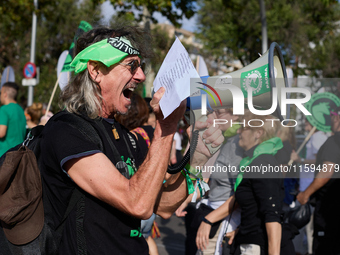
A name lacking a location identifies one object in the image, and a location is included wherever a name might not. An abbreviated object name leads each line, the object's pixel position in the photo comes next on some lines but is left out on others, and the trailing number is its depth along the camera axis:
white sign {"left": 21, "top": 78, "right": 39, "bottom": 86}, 11.48
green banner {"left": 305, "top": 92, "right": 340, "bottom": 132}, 4.27
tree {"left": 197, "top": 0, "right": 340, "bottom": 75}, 18.64
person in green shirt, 5.04
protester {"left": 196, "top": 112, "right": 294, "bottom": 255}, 2.74
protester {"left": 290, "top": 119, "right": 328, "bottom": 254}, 5.57
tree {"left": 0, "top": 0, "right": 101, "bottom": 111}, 22.69
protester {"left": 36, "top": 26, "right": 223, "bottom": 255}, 1.53
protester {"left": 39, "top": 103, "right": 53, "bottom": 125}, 5.93
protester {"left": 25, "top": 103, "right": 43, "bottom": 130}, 6.26
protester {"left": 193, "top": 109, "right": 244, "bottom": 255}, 3.26
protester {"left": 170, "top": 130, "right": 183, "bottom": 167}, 6.46
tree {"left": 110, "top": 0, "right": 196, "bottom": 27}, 9.40
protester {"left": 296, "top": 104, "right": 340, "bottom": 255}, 3.94
